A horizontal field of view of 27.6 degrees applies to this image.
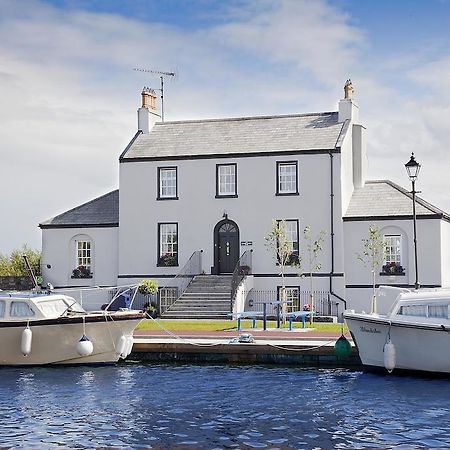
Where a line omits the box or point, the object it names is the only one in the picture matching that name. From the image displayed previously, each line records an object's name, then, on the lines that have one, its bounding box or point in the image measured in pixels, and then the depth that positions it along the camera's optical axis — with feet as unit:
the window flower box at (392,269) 147.13
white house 148.25
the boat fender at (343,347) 94.99
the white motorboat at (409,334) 89.06
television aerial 175.14
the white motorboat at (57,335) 99.45
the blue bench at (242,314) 117.70
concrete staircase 138.72
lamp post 109.60
